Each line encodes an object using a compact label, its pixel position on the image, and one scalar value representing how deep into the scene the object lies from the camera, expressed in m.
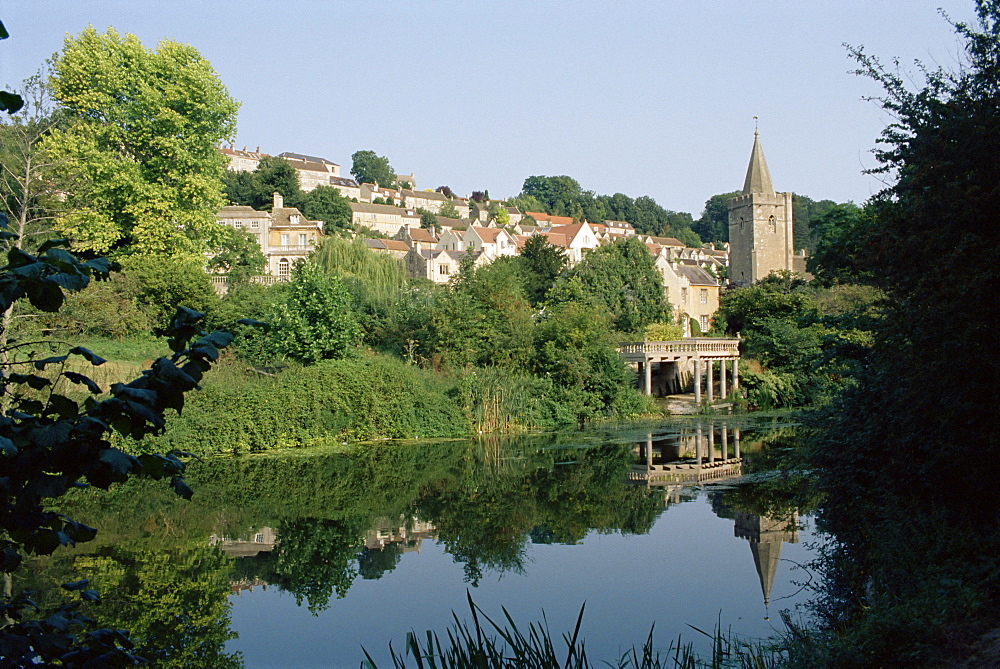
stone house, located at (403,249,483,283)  71.25
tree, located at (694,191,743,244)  147.38
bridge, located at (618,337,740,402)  34.50
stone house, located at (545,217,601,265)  96.50
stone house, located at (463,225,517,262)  90.25
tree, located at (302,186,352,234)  78.19
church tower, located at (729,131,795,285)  64.62
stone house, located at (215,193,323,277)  60.56
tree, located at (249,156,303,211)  76.25
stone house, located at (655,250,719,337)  50.62
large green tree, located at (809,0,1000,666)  6.77
